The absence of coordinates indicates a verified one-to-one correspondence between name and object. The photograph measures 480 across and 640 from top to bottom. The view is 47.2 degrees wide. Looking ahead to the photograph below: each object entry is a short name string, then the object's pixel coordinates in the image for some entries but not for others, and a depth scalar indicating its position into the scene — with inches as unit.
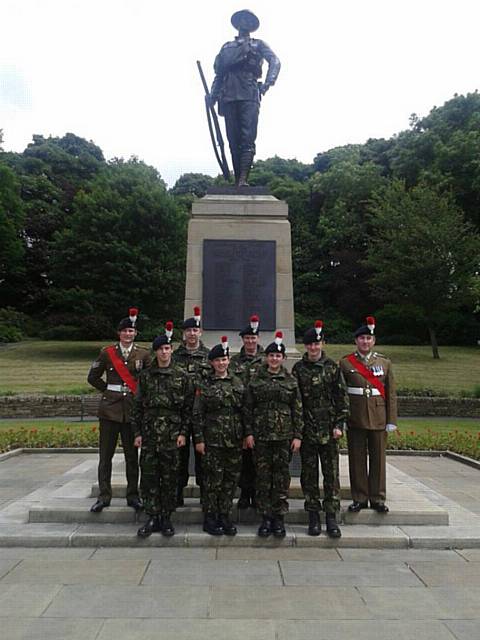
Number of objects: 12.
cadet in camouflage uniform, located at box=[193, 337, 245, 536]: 202.8
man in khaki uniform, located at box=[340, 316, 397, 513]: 221.6
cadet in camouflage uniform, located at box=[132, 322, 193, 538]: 202.7
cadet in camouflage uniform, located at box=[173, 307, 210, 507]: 218.8
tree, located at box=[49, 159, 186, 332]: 1095.6
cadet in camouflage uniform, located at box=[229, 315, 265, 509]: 221.1
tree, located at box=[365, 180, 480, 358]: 1035.9
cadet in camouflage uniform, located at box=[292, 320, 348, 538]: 207.0
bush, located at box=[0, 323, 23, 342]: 1267.2
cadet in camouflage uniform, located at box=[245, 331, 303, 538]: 202.1
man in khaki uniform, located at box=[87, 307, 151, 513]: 225.1
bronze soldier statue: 323.0
